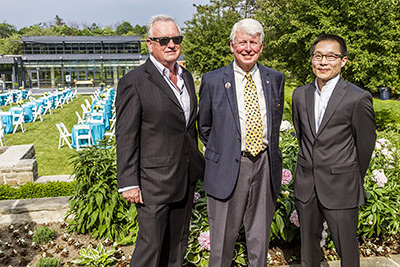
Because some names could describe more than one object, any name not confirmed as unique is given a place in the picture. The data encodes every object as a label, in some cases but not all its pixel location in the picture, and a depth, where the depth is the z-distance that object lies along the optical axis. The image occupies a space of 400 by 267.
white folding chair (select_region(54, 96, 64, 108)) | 18.83
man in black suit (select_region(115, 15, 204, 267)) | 2.15
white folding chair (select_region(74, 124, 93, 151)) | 9.77
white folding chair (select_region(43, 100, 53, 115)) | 16.55
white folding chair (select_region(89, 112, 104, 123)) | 11.38
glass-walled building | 36.62
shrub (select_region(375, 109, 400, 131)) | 9.84
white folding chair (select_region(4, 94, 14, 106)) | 20.41
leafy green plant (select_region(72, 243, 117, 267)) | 3.05
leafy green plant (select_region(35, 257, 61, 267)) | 3.04
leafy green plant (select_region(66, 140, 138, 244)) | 3.50
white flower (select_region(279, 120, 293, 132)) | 4.65
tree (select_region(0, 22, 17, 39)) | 103.31
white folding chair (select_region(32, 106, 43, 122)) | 14.80
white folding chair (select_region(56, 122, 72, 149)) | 10.27
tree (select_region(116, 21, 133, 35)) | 101.39
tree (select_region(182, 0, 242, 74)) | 15.02
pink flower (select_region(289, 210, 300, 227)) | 3.00
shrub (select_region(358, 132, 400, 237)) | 3.23
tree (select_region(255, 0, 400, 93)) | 5.62
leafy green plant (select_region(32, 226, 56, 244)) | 3.61
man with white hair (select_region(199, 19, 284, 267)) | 2.40
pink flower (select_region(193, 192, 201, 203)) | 3.30
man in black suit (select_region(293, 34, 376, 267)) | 2.23
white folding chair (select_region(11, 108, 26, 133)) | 12.56
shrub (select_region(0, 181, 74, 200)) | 5.39
